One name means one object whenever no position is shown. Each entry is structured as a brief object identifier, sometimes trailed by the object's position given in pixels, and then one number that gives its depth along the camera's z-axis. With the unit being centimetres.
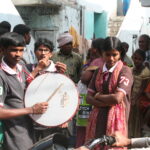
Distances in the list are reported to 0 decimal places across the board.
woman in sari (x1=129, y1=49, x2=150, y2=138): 604
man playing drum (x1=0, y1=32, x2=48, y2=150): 349
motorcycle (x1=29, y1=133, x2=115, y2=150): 233
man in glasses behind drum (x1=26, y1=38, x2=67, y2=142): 424
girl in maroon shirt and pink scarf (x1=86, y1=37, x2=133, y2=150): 415
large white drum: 376
